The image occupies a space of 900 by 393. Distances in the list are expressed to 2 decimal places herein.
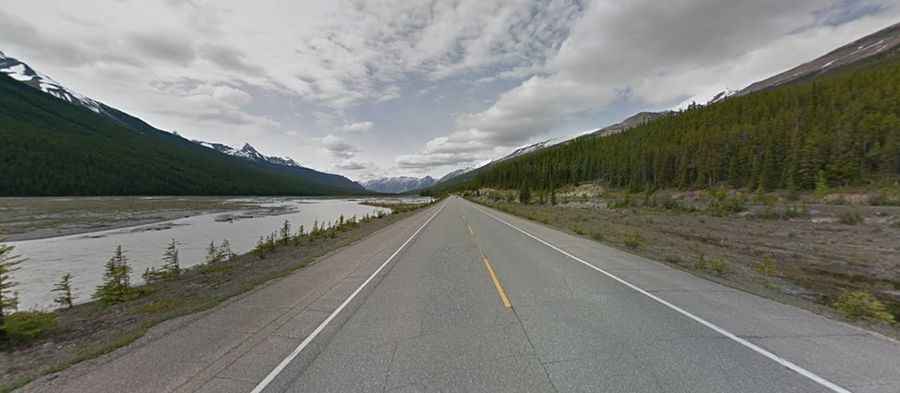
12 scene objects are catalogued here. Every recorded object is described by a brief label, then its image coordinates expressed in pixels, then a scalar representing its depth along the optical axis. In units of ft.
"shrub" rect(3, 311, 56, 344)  16.34
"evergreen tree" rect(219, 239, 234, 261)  44.36
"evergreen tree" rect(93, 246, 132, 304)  25.38
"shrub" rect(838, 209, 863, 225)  76.64
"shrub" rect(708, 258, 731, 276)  30.71
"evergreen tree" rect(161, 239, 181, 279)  35.09
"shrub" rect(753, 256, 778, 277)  32.33
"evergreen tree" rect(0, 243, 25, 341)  16.17
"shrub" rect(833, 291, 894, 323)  18.05
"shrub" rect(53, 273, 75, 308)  24.85
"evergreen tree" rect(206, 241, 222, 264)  42.16
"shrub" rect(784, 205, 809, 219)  93.79
